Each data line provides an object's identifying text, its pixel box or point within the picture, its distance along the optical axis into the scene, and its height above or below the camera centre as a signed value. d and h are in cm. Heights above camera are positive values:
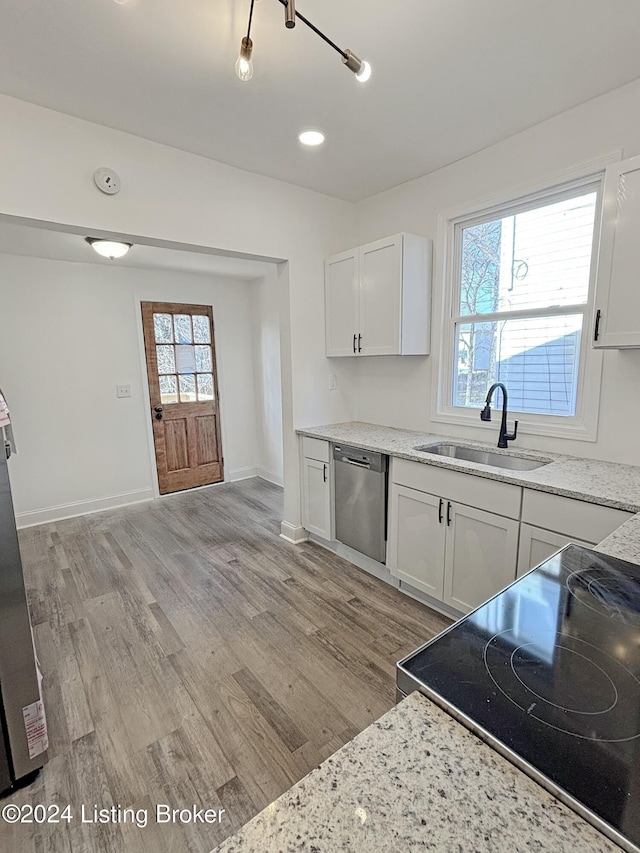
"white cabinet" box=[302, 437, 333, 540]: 309 -95
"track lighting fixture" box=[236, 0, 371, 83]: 129 +97
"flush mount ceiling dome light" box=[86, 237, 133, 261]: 307 +90
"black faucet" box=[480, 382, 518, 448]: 246 -41
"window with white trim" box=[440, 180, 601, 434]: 226 +34
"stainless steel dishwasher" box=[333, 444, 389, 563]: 268 -91
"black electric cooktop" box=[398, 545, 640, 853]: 57 -57
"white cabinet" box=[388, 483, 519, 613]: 207 -101
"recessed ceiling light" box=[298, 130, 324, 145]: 229 +127
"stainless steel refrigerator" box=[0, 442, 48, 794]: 140 -107
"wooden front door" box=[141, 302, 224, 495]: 452 -30
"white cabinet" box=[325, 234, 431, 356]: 277 +48
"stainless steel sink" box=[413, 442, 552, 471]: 240 -59
